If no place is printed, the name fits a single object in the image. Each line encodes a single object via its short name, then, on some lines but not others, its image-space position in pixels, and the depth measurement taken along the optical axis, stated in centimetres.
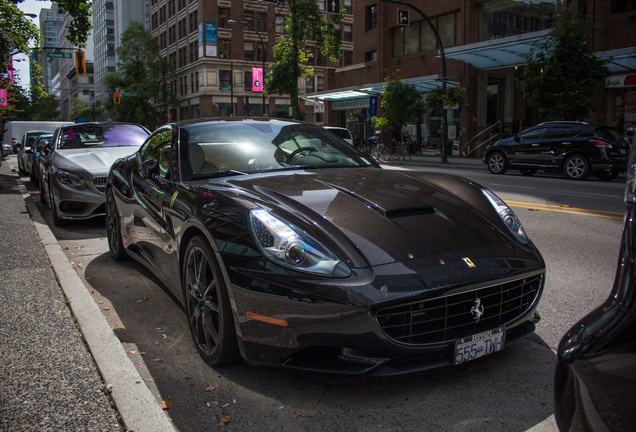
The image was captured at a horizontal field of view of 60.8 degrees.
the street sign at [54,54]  2824
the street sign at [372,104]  3491
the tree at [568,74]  1916
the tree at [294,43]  3944
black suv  1526
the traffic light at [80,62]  2570
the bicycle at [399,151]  2866
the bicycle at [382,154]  2952
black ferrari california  251
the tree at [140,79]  6650
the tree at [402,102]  2955
